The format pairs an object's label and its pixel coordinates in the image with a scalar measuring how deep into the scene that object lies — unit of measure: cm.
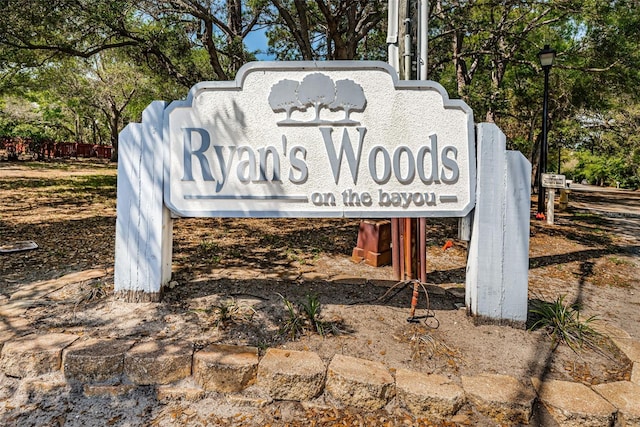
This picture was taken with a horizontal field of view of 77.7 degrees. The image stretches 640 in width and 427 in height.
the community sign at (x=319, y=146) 286
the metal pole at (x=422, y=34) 353
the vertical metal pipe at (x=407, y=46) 345
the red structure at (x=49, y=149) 2392
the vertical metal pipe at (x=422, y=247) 346
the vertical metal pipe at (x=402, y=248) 359
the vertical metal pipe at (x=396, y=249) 370
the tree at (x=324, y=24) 722
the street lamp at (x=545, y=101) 808
